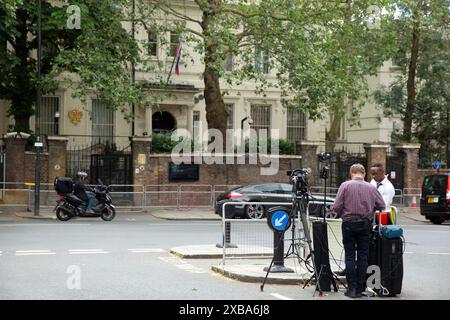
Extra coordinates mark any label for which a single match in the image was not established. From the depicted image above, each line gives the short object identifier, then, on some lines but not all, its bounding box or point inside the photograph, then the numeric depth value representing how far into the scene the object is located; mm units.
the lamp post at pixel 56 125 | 39656
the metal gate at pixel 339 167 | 34281
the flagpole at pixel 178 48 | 31250
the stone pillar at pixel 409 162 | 35531
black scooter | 24969
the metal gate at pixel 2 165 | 29562
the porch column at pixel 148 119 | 39594
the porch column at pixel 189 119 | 40719
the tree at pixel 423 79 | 34469
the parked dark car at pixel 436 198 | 27828
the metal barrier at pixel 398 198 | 34719
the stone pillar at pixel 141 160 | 31125
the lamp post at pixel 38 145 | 26359
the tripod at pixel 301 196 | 11266
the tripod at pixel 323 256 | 10734
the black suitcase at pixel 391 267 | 10594
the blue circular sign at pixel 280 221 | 11453
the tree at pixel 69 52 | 27875
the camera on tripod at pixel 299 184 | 11273
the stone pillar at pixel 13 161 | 29547
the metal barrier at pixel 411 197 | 34812
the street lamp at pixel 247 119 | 40956
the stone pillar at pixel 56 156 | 30047
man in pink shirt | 10273
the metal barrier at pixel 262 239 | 12055
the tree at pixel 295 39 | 28453
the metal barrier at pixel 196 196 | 31453
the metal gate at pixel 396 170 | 35594
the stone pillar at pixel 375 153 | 34906
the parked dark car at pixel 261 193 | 26766
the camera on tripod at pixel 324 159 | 11414
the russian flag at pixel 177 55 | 31453
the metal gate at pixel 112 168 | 31344
